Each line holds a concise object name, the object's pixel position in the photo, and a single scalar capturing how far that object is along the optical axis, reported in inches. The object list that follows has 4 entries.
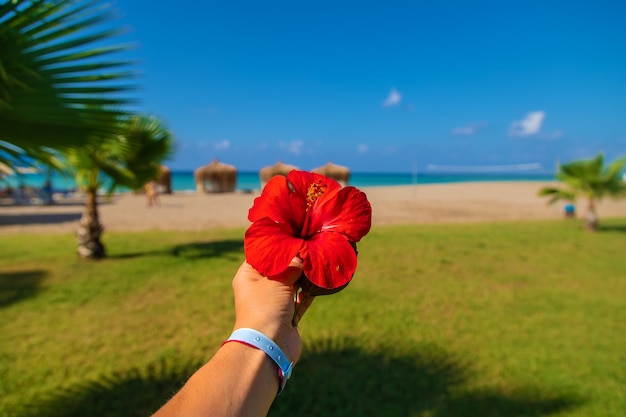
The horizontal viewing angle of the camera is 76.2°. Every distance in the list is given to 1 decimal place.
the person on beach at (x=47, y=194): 660.7
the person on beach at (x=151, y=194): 677.6
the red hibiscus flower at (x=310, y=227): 26.6
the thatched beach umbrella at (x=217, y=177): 1069.8
